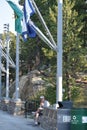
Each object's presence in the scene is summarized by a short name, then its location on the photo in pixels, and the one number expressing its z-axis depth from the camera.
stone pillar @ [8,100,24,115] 30.48
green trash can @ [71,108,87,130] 15.79
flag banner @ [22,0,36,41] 20.02
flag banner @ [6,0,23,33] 22.02
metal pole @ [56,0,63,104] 19.38
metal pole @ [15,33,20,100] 30.89
